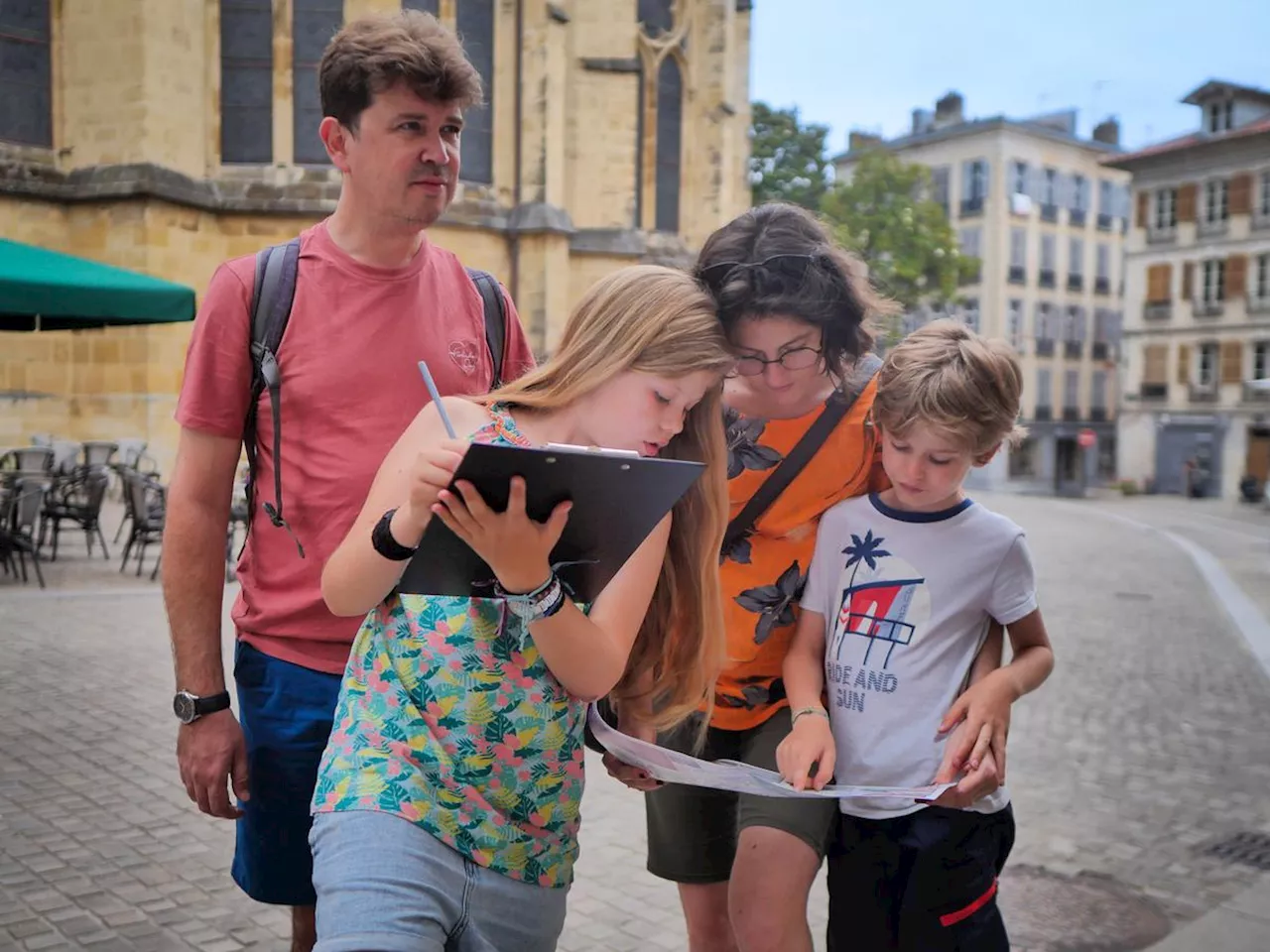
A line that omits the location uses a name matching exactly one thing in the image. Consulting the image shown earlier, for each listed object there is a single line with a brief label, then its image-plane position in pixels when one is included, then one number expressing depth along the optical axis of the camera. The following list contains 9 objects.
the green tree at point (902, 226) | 41.47
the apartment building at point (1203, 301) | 45.53
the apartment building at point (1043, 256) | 58.41
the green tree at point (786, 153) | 40.69
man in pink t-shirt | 2.52
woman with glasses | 2.46
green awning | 7.93
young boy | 2.44
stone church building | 18.39
